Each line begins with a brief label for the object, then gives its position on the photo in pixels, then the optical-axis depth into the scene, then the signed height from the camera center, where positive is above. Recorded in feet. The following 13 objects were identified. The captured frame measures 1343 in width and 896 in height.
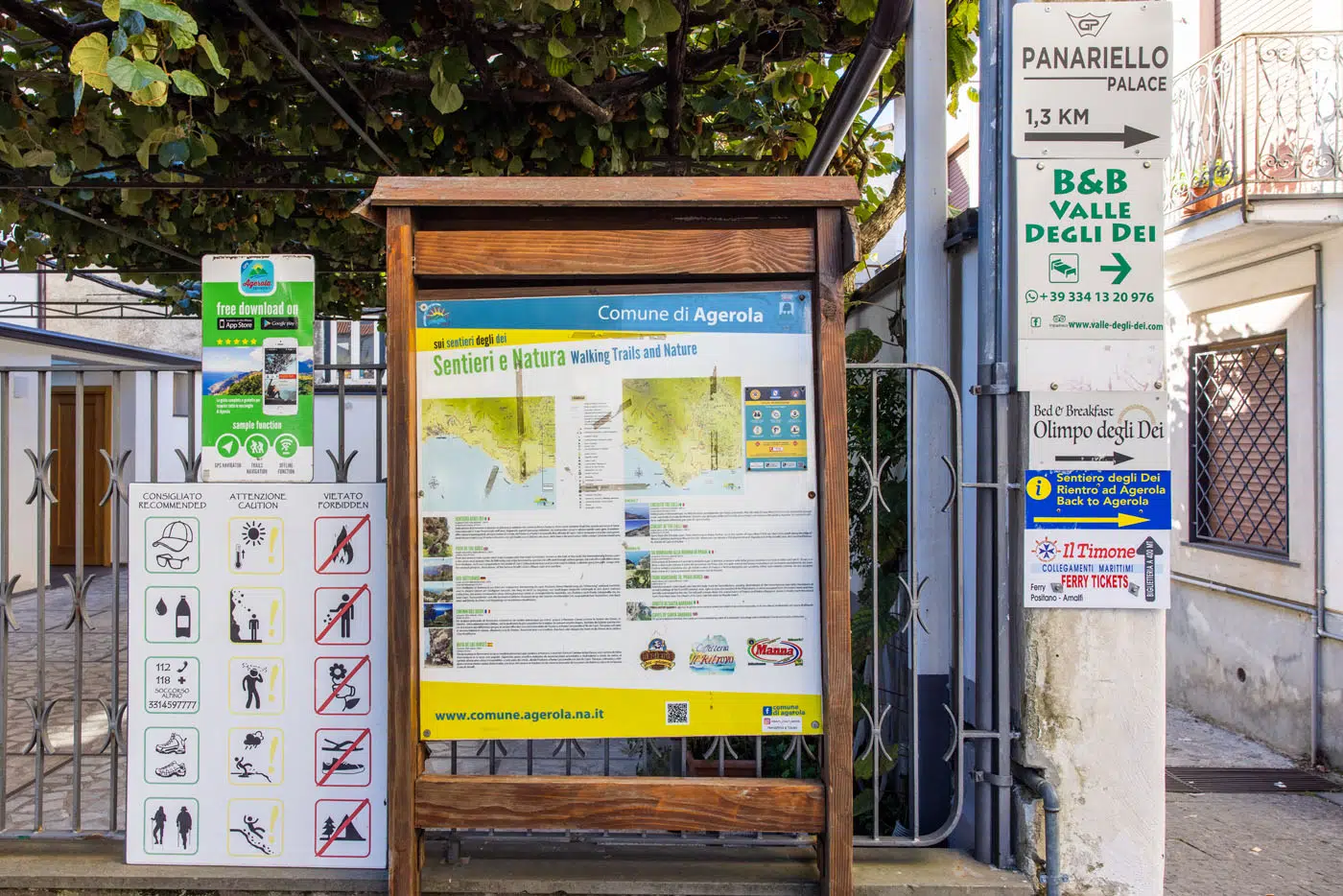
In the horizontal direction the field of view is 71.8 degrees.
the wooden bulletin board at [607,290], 9.06 +0.88
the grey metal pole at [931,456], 11.76 +0.02
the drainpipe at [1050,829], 10.17 -4.10
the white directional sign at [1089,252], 10.30 +2.27
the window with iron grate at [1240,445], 22.63 +0.29
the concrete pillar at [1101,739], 10.27 -3.14
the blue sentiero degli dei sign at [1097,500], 10.25 -0.48
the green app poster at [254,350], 10.21 +1.22
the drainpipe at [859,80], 12.86 +6.24
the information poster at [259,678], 10.34 -2.44
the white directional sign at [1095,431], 10.25 +0.29
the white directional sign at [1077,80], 10.37 +4.22
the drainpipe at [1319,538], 20.30 -1.82
